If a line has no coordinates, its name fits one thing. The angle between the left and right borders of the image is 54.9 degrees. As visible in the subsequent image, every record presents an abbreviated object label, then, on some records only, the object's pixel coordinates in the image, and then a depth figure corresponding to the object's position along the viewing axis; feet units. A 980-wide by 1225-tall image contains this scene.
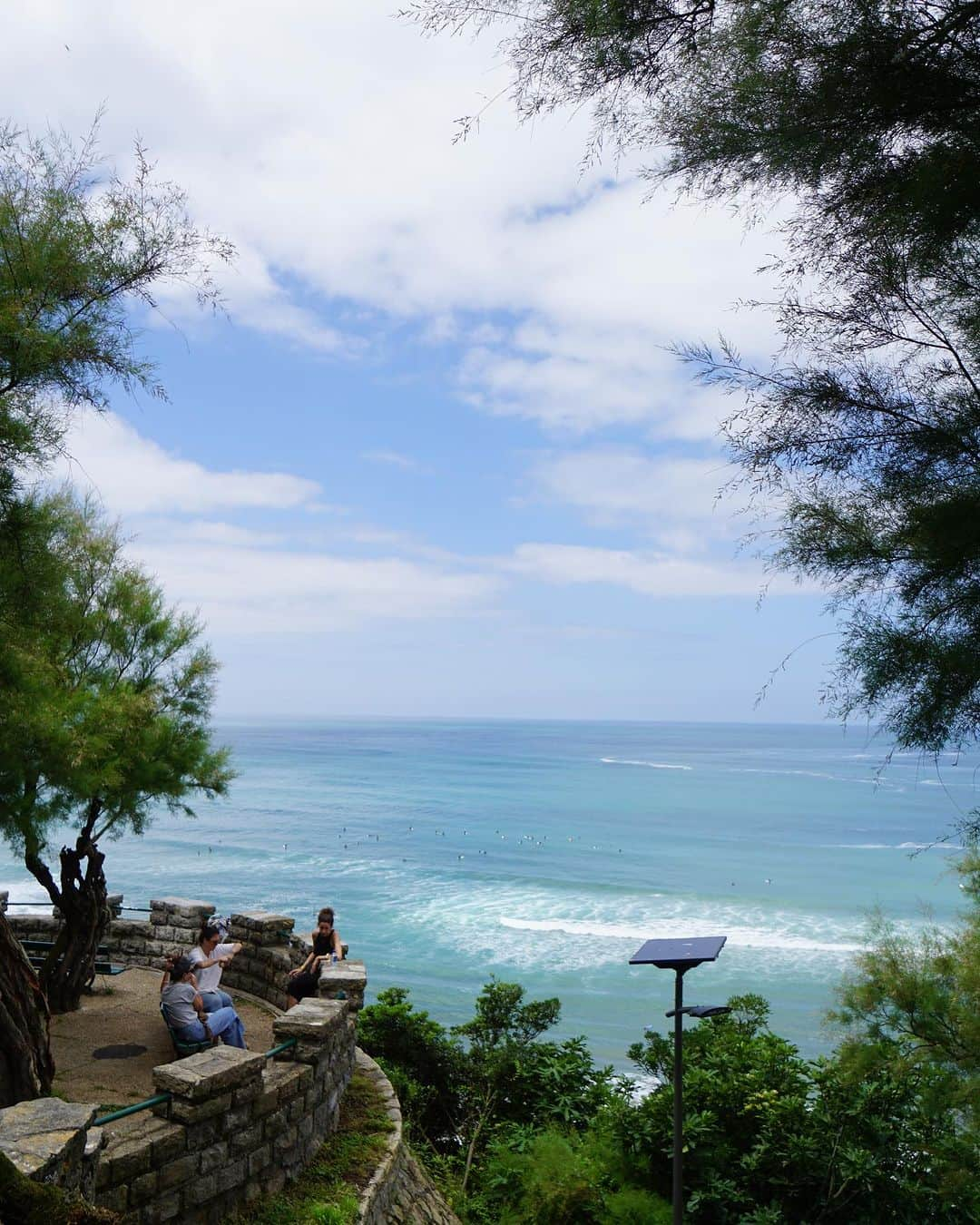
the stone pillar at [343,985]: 29.37
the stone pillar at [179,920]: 39.52
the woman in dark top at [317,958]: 31.30
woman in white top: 29.04
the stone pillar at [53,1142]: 12.21
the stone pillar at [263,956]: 35.53
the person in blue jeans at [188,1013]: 27.27
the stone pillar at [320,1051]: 24.25
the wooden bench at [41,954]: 38.99
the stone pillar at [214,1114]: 19.65
